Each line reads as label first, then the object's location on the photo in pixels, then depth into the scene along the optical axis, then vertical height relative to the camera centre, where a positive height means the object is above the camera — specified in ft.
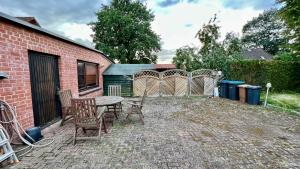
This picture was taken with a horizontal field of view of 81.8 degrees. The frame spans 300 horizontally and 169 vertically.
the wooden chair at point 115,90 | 26.50 -2.05
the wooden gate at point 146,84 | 38.14 -1.73
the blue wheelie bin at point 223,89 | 33.89 -2.76
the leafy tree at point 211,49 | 41.83 +7.09
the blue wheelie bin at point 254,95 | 26.86 -3.20
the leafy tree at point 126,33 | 78.33 +20.50
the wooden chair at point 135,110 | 17.92 -3.50
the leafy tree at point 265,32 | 111.93 +28.59
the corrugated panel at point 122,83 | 39.89 -1.50
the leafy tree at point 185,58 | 49.08 +5.26
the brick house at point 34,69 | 11.64 +0.78
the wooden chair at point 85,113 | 12.69 -2.73
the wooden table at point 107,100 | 16.40 -2.44
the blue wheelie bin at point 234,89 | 31.24 -2.63
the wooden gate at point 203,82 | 37.96 -1.48
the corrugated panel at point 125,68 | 41.93 +2.19
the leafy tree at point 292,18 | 33.55 +11.22
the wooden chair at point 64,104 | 16.99 -2.65
